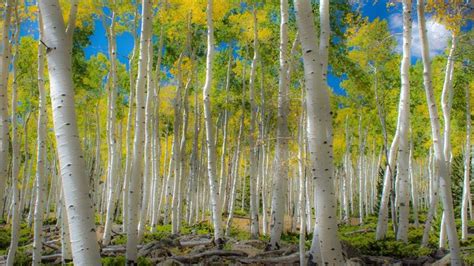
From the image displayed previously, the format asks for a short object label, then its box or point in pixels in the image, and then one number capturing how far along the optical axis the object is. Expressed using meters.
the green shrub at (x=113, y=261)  8.00
